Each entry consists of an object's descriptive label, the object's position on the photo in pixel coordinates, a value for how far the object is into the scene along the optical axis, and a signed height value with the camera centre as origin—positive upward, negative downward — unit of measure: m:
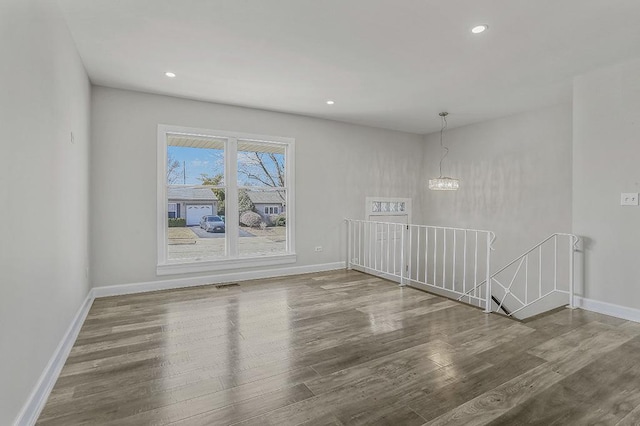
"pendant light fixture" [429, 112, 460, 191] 4.86 +0.37
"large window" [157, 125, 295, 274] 4.52 +0.12
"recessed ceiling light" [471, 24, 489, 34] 2.66 +1.51
